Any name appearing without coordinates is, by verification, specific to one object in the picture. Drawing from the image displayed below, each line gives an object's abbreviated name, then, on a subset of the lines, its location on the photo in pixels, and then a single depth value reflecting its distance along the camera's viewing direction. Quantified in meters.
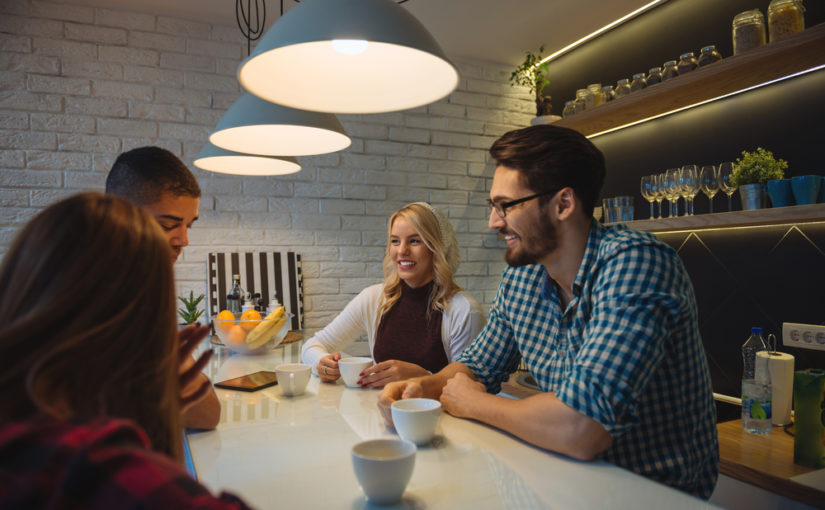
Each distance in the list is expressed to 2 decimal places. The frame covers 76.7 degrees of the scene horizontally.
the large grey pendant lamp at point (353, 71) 0.93
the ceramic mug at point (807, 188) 1.84
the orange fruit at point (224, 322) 1.91
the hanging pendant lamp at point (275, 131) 1.43
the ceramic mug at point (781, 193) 1.92
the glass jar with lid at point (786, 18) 1.95
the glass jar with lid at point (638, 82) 2.61
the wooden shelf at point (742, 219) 1.83
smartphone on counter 1.39
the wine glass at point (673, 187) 2.32
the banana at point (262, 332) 1.90
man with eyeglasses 0.95
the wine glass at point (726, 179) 2.15
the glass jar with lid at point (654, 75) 2.53
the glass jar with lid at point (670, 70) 2.43
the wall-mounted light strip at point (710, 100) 2.13
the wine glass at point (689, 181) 2.25
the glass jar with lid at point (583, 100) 2.96
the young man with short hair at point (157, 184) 1.37
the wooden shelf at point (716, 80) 1.94
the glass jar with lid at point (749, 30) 2.08
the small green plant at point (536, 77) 3.47
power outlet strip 2.00
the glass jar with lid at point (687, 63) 2.34
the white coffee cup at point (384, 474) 0.70
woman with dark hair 0.35
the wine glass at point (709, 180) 2.21
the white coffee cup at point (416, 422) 0.93
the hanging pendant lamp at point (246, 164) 2.07
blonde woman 1.98
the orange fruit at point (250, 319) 1.92
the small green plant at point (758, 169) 2.03
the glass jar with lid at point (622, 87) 2.73
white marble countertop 0.73
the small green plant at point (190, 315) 2.34
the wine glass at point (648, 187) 2.46
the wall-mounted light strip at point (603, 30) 2.85
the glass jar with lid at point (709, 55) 2.24
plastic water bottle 1.88
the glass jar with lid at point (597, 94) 2.93
